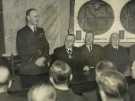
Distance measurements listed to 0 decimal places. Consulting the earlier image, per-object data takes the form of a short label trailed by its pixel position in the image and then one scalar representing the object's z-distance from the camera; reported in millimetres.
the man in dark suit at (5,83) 1711
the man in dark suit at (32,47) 2967
